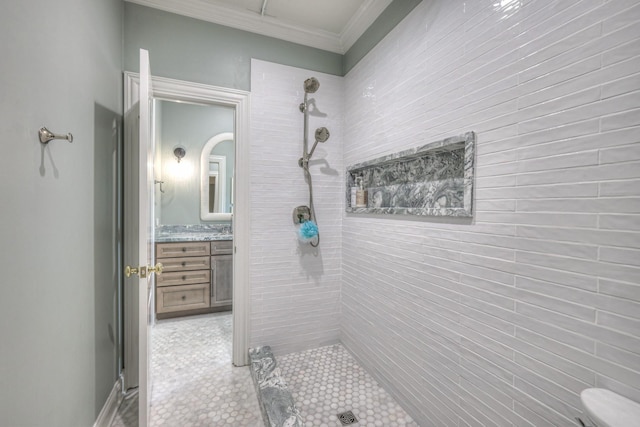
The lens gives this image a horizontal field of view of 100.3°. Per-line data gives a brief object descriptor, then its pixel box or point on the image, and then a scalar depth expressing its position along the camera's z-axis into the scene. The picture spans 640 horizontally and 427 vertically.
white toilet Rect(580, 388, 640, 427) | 0.66
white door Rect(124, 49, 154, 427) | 1.31
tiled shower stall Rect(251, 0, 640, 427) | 0.76
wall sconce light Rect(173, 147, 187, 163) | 3.29
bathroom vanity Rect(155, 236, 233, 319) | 2.74
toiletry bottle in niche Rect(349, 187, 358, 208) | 2.12
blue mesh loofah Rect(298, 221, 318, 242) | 2.09
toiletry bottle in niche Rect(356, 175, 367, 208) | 2.04
